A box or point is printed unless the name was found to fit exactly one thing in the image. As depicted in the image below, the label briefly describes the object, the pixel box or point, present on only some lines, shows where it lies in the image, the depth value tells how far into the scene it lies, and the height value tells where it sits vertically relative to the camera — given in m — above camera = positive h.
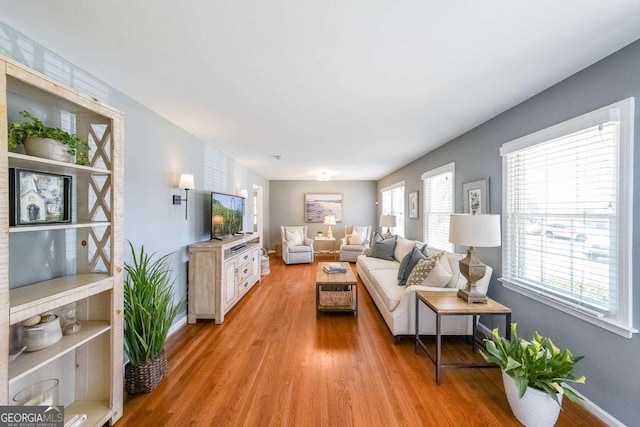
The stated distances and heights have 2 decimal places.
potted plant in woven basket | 1.83 -0.90
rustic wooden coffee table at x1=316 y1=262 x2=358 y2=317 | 3.18 -1.11
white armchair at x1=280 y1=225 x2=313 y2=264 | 6.21 -0.84
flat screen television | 3.52 -0.01
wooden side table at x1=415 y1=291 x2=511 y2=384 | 1.94 -0.77
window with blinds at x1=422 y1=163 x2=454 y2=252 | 3.69 +0.14
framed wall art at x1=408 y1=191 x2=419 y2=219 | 4.80 +0.17
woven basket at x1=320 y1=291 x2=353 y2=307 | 3.25 -1.14
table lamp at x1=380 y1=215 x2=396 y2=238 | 5.12 -0.17
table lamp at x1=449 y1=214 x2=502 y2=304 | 2.03 -0.21
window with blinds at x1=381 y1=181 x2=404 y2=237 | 5.89 +0.28
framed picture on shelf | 1.21 +0.09
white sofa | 2.52 -1.02
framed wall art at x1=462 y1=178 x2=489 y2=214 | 2.78 +0.20
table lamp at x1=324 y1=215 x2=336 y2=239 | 7.33 -0.23
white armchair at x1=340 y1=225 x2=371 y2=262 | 6.38 -0.78
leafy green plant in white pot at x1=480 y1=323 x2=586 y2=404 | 1.49 -0.97
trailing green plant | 1.23 +0.43
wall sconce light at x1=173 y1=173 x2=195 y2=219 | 2.85 +0.36
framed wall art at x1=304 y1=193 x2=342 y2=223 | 7.70 +0.23
